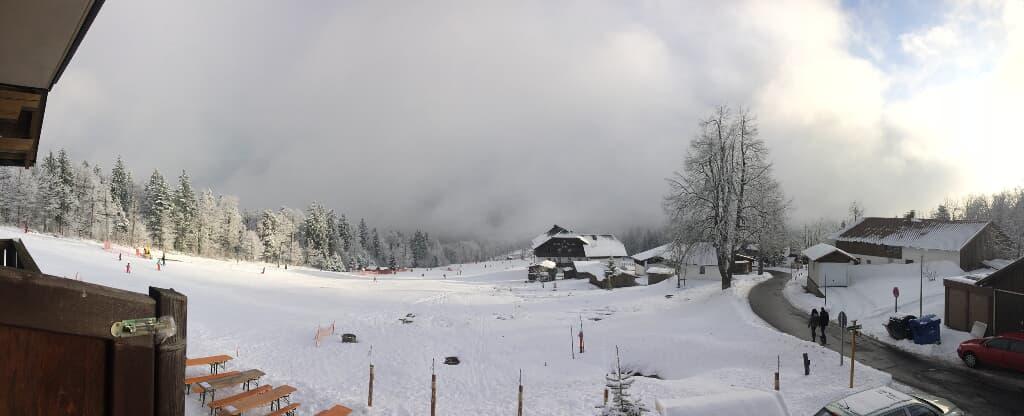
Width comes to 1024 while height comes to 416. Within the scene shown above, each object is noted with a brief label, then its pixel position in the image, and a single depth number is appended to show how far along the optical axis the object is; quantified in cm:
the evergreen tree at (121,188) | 8519
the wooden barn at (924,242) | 3650
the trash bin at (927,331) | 1911
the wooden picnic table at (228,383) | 1203
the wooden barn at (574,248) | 8725
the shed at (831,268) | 3283
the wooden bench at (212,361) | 1391
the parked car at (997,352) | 1536
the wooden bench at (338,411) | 1174
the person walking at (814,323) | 2034
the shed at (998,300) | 1877
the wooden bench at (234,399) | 1071
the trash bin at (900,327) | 1984
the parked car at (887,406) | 959
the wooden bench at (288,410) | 1123
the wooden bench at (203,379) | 1206
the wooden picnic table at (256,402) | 1105
